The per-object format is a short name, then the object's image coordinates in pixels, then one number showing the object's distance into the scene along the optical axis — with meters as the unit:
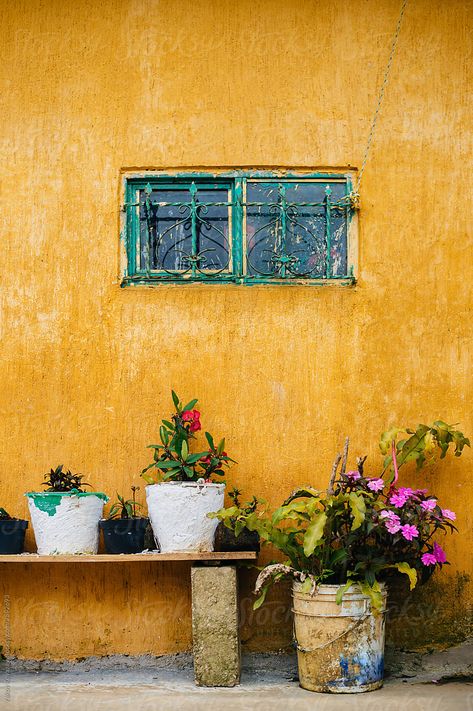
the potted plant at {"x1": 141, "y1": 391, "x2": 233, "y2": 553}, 4.57
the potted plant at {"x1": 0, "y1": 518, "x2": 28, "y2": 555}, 4.69
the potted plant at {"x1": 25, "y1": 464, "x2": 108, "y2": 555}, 4.63
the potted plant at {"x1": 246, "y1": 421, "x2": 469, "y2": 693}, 4.30
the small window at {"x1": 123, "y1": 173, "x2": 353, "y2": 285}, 5.11
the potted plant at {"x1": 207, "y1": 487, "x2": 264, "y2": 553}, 4.48
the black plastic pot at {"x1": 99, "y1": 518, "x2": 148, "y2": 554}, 4.67
